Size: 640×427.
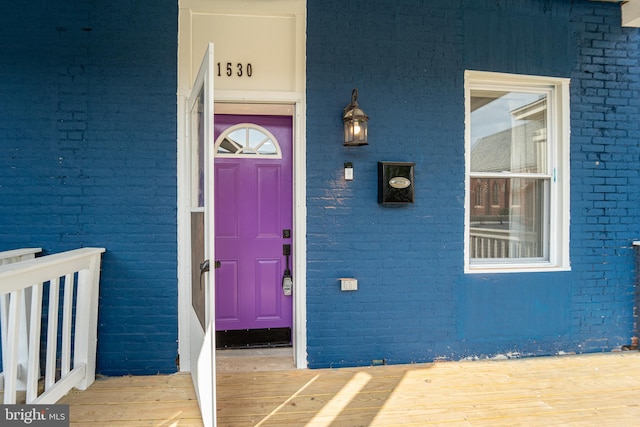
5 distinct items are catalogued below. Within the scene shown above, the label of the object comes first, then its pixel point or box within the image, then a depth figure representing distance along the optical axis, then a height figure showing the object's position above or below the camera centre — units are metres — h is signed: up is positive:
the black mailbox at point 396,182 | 2.63 +0.22
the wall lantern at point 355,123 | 2.49 +0.63
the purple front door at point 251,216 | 2.95 -0.04
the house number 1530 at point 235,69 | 2.63 +1.06
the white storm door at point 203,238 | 1.80 -0.16
